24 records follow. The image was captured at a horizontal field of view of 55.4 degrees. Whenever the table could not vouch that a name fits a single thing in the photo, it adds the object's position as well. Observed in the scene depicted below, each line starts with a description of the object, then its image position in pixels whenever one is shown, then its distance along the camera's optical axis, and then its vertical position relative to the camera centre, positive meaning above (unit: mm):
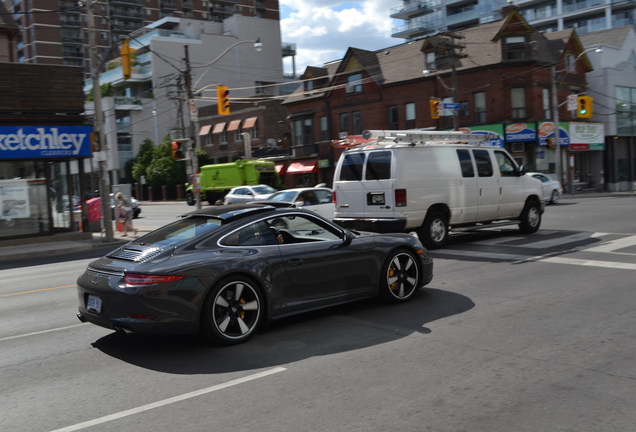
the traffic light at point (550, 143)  36500 +1304
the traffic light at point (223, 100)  25125 +3458
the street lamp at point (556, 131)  38250 +2104
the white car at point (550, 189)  28578 -1190
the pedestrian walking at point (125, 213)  22766 -915
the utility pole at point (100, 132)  19969 +1921
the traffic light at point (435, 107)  31969 +3397
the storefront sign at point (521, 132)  39531 +2207
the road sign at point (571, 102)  37594 +3819
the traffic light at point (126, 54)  19141 +4263
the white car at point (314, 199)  17938 -611
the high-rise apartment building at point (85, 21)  91438 +27095
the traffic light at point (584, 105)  33000 +3139
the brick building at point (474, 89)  40312 +5944
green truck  44750 +410
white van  12406 -272
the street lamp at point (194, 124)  25109 +2792
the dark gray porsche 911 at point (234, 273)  5793 -952
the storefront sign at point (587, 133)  43156 +2149
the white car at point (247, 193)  35312 -681
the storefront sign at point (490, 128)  39609 +2686
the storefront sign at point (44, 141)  19969 +1780
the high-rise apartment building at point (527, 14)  70875 +19186
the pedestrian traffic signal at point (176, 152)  24516 +1382
